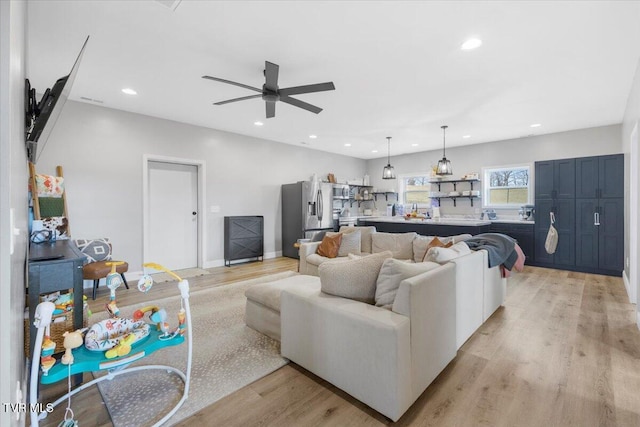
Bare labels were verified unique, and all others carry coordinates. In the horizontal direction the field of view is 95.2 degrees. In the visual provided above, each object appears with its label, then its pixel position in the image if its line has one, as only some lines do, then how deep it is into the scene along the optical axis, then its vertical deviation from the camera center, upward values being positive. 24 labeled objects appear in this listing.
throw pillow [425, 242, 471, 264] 2.32 -0.37
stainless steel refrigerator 6.49 -0.05
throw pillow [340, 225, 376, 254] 4.66 -0.41
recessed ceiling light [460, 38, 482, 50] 2.63 +1.52
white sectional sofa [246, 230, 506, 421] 1.64 -0.79
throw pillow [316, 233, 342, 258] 4.39 -0.55
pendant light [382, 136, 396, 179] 6.32 +0.80
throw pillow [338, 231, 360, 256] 4.44 -0.53
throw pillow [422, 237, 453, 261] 3.09 -0.38
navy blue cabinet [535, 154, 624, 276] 4.84 -0.06
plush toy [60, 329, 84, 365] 1.46 -0.67
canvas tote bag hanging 5.34 -0.57
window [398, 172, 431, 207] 8.02 +0.59
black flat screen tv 1.73 +0.64
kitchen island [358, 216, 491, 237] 5.66 -0.35
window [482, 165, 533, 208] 6.38 +0.51
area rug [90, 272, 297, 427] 1.79 -1.20
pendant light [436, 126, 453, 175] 5.29 +0.75
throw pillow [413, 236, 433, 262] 3.65 -0.48
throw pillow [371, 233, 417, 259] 4.07 -0.50
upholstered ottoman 2.60 -0.87
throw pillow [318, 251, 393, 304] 2.01 -0.48
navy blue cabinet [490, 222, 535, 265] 5.74 -0.48
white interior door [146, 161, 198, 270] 5.12 -0.08
